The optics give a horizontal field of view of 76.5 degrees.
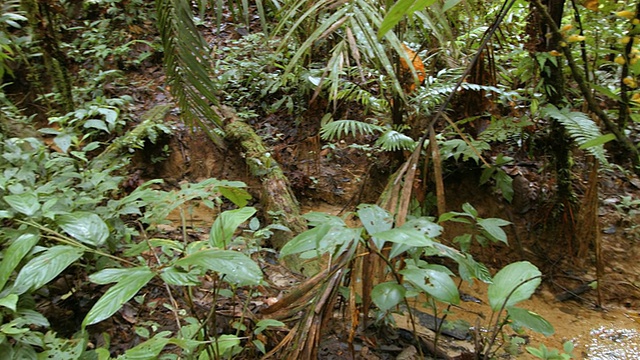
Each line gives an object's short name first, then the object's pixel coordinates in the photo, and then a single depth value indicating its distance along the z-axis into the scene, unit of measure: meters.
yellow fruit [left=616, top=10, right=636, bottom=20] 1.45
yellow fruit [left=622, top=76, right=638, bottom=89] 1.63
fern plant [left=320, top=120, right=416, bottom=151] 2.69
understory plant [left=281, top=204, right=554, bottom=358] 1.21
